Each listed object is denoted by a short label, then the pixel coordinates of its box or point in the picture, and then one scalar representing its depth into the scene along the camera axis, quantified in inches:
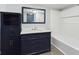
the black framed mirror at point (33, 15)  67.3
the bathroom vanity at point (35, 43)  75.8
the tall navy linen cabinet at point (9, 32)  60.4
